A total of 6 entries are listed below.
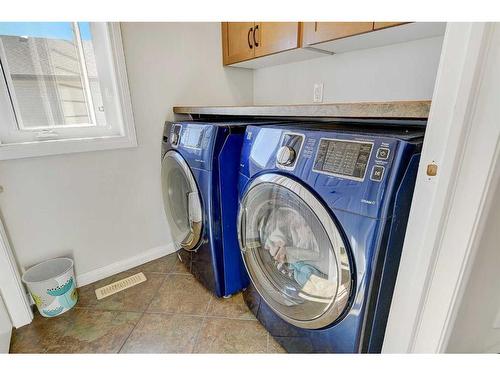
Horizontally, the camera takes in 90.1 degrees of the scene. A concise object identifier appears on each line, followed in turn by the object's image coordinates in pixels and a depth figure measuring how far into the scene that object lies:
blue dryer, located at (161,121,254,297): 1.16
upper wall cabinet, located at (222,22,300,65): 1.42
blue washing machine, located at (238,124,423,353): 0.62
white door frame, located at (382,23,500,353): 0.46
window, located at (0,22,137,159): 1.22
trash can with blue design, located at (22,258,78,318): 1.29
